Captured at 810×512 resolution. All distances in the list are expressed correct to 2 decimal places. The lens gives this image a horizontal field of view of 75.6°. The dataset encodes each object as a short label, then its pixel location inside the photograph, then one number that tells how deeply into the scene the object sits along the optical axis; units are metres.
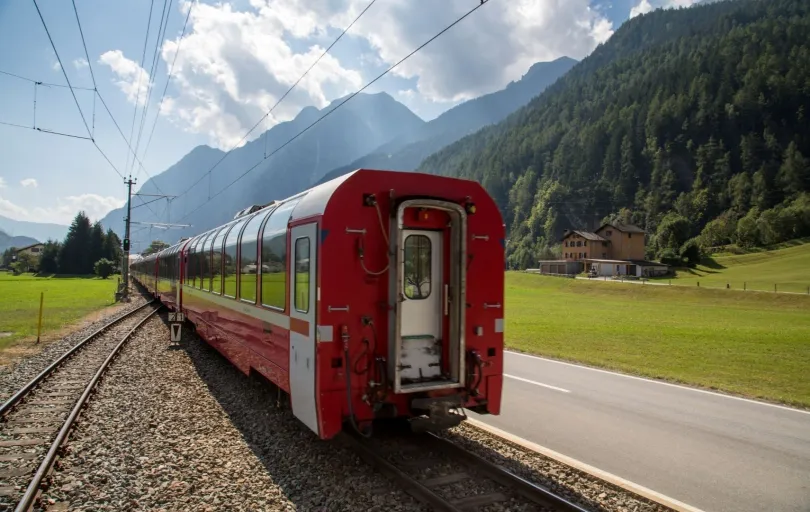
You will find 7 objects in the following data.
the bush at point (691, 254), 86.38
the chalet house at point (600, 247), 99.69
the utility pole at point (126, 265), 36.48
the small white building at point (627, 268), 85.00
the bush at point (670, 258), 87.19
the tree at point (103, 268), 90.56
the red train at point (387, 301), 5.90
